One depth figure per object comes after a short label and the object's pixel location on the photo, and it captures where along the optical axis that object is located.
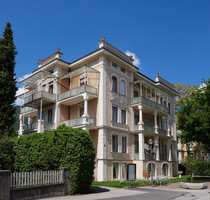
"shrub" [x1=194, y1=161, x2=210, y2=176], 35.22
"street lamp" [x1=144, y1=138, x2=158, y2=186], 21.49
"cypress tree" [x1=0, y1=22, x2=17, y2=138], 23.97
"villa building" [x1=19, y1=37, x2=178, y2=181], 25.47
